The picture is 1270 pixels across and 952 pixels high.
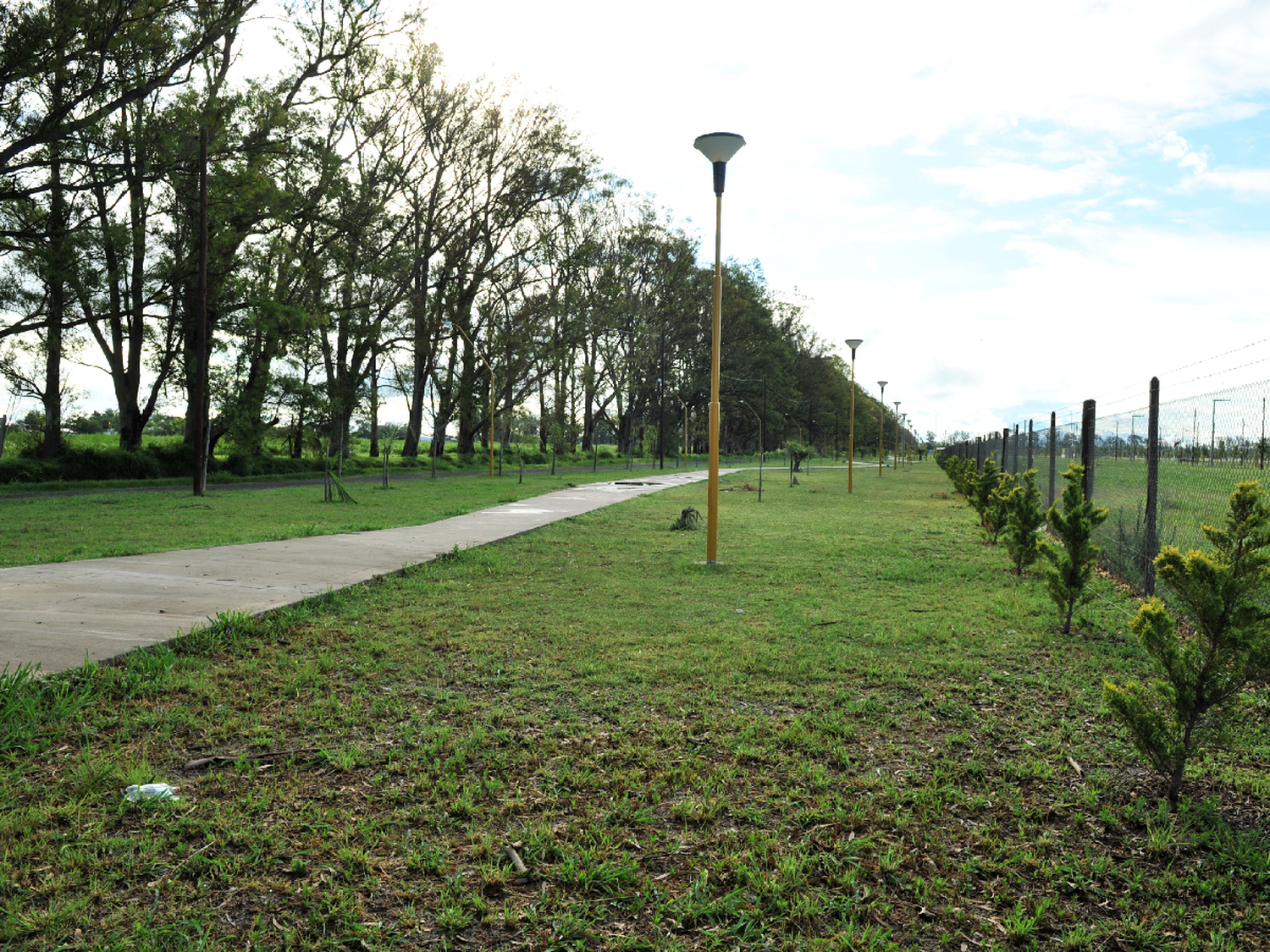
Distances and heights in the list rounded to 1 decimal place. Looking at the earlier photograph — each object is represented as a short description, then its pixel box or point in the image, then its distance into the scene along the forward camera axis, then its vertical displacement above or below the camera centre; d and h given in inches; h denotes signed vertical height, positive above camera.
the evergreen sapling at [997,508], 398.6 -25.4
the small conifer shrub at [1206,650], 135.6 -31.2
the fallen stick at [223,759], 141.4 -55.9
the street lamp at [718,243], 365.7 +103.1
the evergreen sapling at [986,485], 506.6 -15.0
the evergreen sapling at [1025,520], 332.8 -24.0
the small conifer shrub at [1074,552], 249.6 -27.4
